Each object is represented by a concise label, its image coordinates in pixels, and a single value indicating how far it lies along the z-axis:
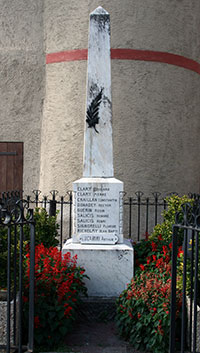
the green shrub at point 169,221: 6.29
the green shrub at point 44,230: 6.16
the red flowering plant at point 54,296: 3.96
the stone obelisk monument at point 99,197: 5.09
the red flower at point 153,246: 5.62
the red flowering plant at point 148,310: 3.72
